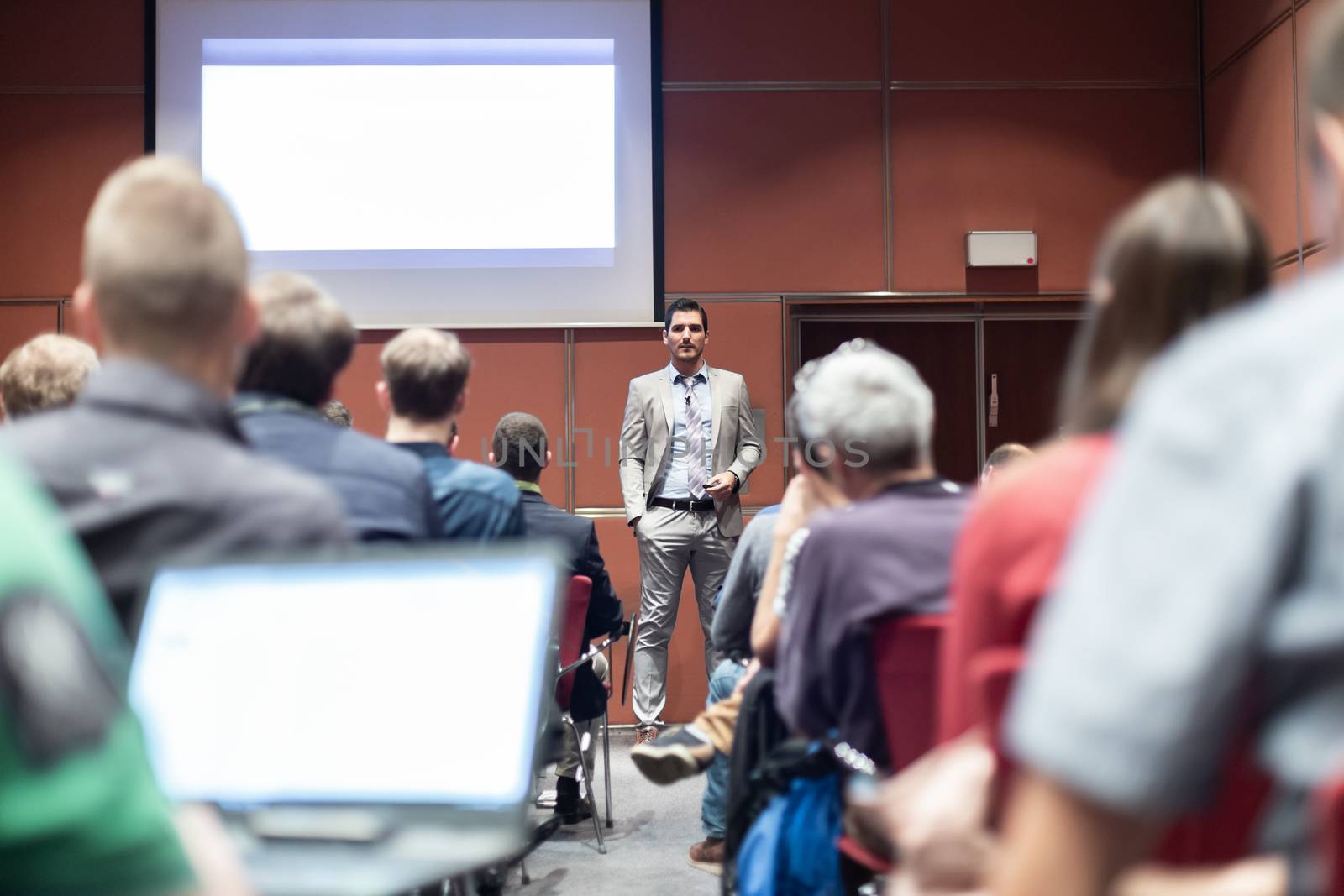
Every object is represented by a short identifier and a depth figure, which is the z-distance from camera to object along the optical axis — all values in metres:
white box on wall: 5.72
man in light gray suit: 5.27
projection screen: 5.62
